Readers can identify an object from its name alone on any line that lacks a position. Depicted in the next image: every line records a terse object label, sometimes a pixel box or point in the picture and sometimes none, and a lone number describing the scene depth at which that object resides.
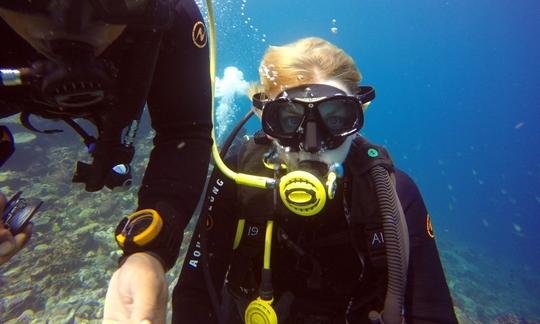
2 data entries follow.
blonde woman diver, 0.46
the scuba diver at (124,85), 0.28
